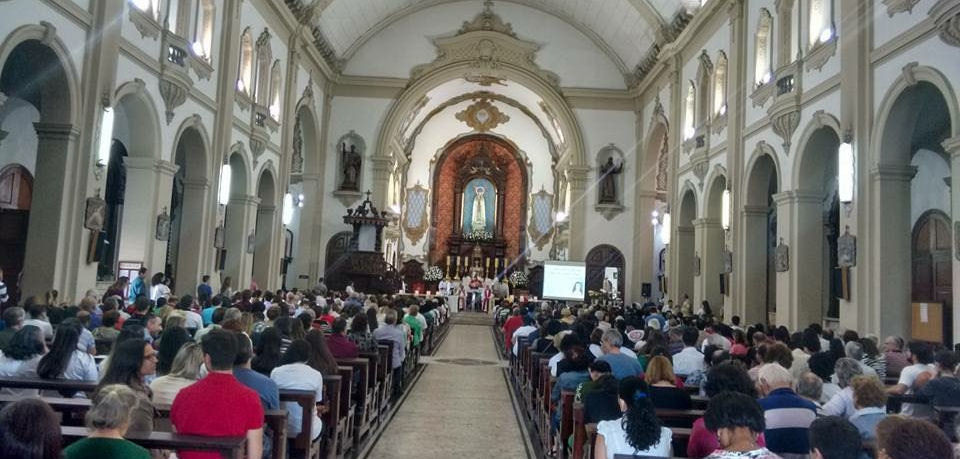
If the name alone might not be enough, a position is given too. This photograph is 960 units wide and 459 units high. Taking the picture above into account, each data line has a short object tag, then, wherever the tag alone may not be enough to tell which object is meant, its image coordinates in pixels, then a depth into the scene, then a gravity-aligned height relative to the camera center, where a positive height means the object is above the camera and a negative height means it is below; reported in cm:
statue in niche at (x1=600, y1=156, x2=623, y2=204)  2548 +407
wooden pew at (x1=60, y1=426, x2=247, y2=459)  322 -71
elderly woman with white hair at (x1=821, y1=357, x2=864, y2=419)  500 -56
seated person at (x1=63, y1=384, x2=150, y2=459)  279 -58
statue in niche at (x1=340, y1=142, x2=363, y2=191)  2506 +407
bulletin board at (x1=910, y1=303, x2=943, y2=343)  1174 -9
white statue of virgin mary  3566 +406
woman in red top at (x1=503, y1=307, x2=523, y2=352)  1331 -52
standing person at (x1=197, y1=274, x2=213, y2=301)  1282 -11
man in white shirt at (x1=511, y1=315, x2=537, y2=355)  1164 -53
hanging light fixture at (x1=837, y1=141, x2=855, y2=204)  1098 +210
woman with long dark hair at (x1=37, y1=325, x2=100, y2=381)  484 -51
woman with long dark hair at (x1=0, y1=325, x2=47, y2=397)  508 -55
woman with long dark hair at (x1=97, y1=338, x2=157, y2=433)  411 -47
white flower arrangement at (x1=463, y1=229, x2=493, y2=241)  3500 +287
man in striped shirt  433 -65
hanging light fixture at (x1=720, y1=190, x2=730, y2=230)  1582 +207
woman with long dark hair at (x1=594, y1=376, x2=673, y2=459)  395 -70
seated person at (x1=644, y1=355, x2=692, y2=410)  513 -57
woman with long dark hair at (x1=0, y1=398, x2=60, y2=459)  233 -49
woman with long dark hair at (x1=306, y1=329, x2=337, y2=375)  621 -55
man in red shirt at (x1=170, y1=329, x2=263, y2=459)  367 -61
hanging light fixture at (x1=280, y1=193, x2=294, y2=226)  2014 +213
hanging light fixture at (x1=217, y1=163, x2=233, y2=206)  1537 +206
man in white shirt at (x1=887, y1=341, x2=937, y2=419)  623 -43
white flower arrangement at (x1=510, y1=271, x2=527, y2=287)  3222 +82
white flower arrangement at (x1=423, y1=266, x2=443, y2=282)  3269 +87
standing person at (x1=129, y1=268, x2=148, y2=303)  1238 -8
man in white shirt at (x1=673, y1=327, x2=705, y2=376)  748 -56
